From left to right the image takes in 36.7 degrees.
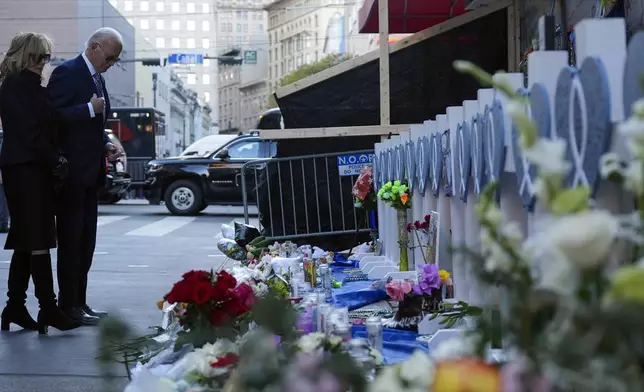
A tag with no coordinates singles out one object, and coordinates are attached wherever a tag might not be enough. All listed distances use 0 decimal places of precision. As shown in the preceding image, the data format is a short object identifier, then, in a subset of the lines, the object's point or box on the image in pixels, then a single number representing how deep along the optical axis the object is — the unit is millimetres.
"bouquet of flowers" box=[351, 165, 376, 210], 8641
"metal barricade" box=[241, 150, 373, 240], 10164
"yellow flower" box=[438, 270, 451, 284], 4758
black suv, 19078
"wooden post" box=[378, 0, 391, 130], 9391
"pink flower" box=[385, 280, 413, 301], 4660
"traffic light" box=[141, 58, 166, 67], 33012
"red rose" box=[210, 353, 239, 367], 2396
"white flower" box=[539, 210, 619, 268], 1350
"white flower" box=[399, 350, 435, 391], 1492
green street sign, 46250
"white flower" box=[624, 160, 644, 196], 1475
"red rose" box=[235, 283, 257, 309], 3447
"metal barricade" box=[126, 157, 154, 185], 29188
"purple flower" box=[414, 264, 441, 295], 4574
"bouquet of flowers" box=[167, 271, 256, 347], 3239
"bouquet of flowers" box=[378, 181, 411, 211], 6609
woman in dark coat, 5609
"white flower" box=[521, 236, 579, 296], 1418
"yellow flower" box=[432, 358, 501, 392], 1335
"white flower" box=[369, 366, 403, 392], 1420
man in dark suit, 5957
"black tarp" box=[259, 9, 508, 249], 9773
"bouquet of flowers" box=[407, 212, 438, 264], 5511
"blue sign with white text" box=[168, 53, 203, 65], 42803
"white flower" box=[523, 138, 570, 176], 1440
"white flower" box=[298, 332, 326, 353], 2344
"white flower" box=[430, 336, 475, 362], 1592
